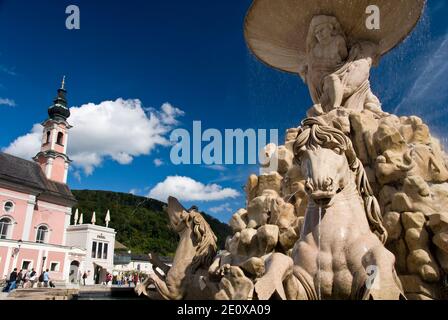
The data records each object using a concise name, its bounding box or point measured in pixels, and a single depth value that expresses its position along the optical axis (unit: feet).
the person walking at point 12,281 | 55.42
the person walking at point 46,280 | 72.79
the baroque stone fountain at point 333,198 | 12.30
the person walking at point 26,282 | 71.33
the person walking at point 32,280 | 75.33
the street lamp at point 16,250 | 122.01
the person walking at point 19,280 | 66.85
